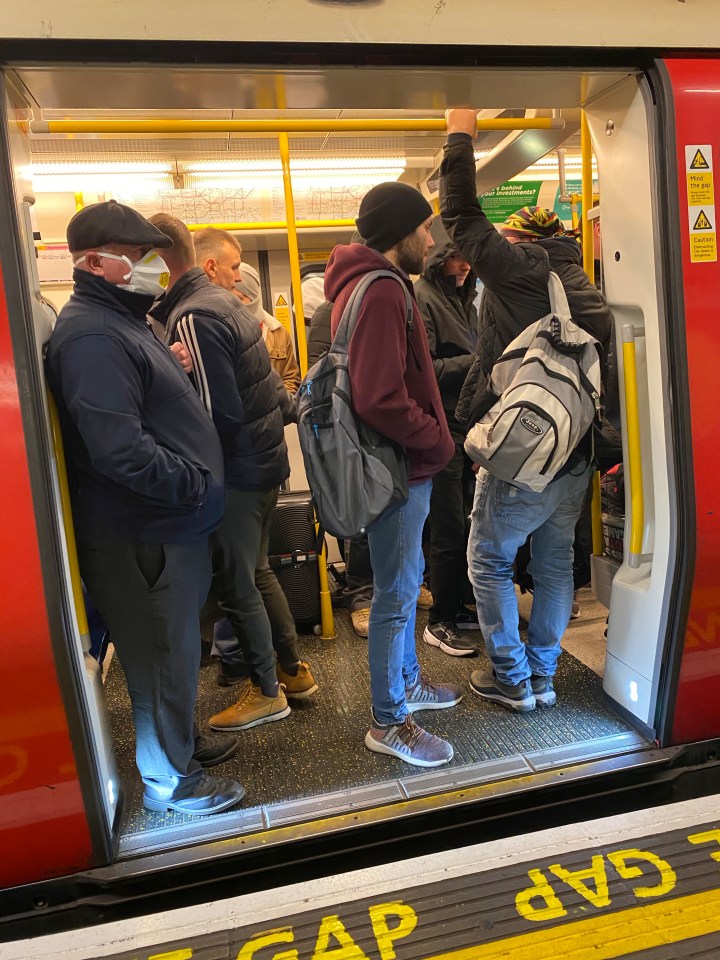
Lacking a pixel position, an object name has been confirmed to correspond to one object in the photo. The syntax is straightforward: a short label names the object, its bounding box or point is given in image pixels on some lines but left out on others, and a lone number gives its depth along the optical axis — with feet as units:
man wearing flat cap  6.06
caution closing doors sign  7.07
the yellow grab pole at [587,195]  9.23
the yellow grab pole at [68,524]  6.29
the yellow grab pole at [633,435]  7.76
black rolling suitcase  11.82
